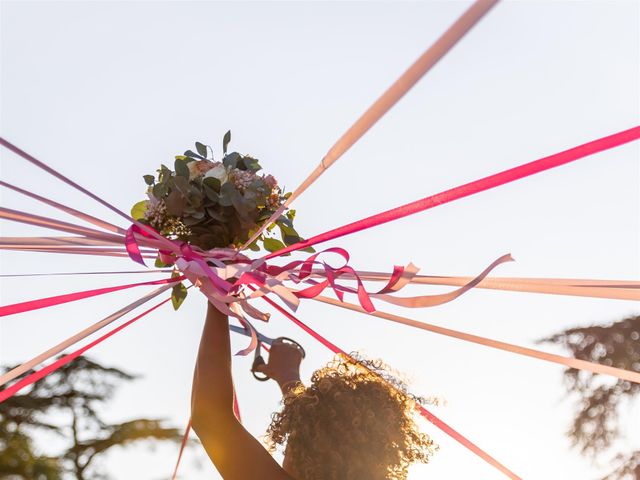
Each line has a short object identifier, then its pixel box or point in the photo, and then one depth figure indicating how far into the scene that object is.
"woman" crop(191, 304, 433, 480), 2.98
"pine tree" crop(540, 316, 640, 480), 11.77
